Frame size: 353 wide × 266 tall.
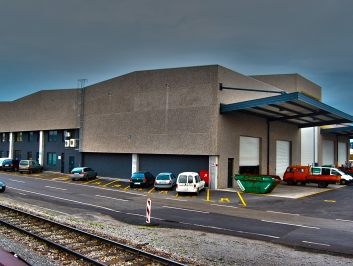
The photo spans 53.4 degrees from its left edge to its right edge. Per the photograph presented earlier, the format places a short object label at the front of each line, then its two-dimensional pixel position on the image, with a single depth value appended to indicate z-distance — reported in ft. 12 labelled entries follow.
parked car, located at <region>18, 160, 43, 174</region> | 152.56
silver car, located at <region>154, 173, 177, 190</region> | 97.60
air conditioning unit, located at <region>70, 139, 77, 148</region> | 149.89
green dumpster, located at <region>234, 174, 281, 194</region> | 92.66
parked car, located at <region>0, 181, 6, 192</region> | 86.33
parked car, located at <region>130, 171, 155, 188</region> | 103.55
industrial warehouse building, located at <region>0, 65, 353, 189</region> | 105.60
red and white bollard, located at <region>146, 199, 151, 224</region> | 51.34
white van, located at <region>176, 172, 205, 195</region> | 88.22
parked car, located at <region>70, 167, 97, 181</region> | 124.98
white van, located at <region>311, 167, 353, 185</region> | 118.32
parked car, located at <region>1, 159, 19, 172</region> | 159.84
